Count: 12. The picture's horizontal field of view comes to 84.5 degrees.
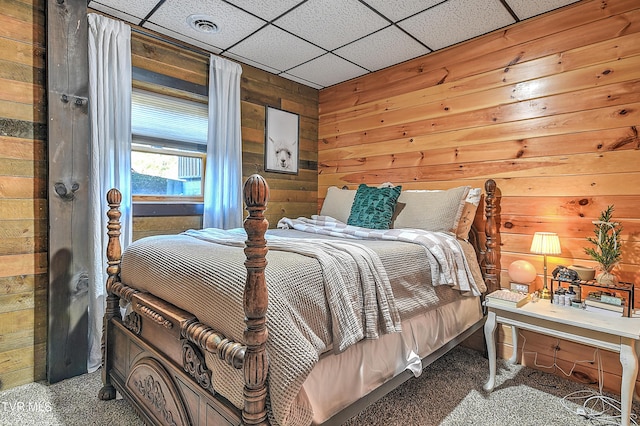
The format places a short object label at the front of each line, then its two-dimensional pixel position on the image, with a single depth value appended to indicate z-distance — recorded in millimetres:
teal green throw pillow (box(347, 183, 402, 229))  2703
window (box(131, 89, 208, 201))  2732
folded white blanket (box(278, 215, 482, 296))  2074
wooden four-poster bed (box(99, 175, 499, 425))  1087
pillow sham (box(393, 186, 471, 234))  2506
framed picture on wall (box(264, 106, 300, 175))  3559
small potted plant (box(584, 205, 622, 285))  2023
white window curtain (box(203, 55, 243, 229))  3012
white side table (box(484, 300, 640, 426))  1687
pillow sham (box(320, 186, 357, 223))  3146
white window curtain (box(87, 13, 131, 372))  2357
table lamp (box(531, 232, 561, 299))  2193
